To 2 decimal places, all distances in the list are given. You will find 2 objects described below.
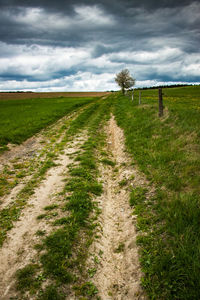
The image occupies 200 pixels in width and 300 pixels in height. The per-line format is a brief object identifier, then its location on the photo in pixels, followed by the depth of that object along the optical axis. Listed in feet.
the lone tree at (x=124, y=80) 222.48
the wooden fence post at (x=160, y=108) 42.67
